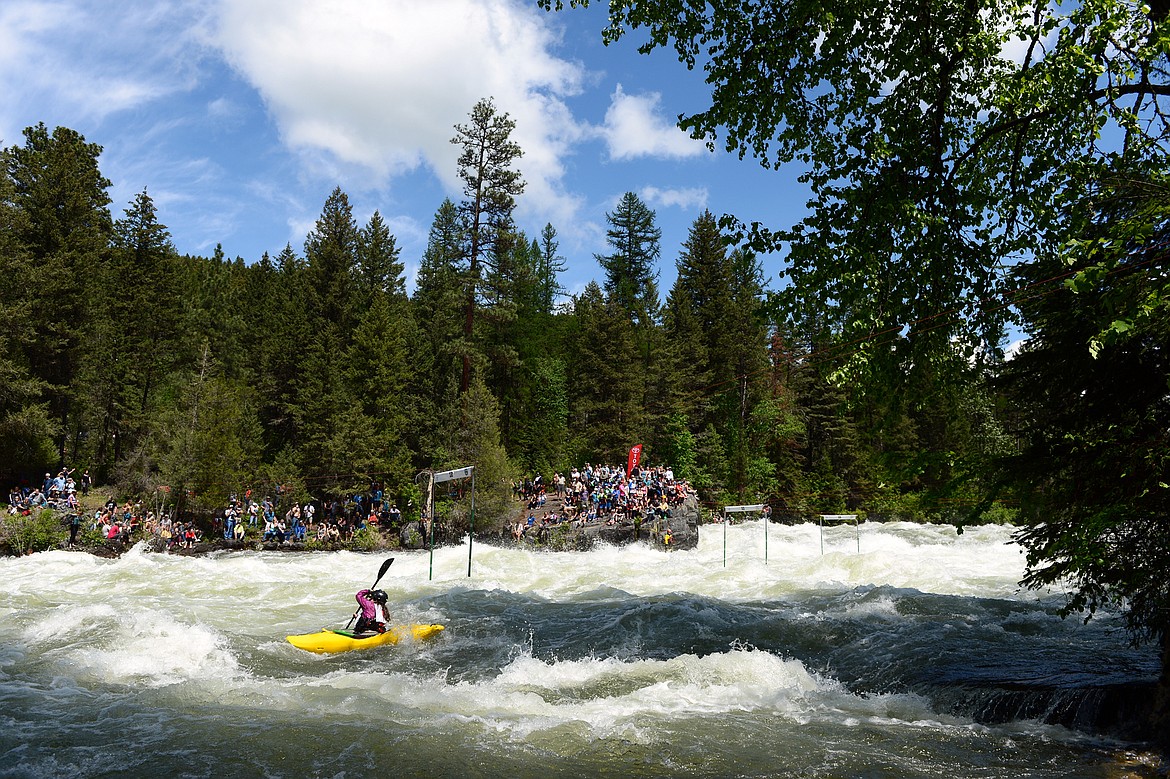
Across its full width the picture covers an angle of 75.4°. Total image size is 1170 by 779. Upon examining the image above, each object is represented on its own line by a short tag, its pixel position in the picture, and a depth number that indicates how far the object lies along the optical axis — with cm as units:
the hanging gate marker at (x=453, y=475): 1875
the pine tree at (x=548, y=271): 6181
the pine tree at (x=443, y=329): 4044
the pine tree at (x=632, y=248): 6306
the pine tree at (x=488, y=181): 4228
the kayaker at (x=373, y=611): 1377
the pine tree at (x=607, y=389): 4509
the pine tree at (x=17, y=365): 3152
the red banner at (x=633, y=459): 3588
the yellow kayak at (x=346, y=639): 1291
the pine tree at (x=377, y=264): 4703
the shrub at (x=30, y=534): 2494
